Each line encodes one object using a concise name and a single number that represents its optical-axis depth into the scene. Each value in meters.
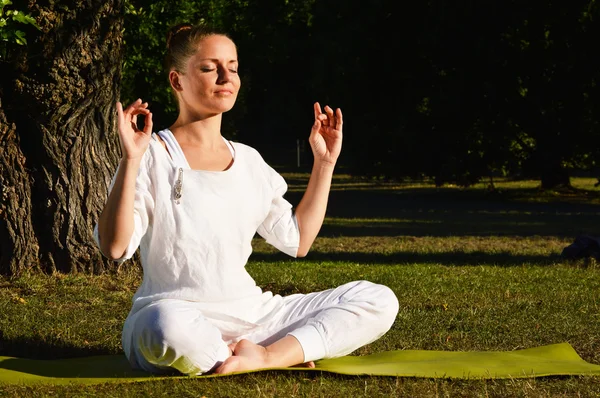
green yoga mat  5.11
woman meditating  4.81
